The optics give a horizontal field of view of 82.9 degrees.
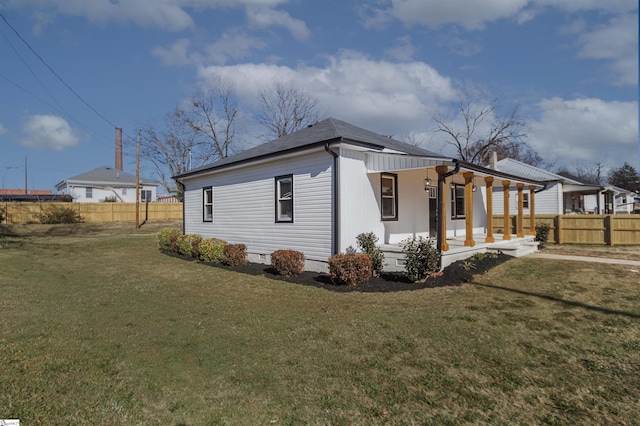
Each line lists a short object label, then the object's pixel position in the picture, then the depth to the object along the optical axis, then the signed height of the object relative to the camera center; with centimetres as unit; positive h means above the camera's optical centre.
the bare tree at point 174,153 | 3675 +690
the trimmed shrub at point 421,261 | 772 -95
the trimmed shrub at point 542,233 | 1502 -72
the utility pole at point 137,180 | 2506 +277
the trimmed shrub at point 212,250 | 1153 -100
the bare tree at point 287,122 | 3052 +817
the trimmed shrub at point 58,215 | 2650 +43
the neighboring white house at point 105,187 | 3603 +351
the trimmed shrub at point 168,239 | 1430 -77
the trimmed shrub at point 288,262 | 891 -108
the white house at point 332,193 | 876 +71
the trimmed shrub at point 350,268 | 763 -108
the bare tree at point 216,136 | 3375 +777
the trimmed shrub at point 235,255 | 1078 -107
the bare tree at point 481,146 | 3125 +655
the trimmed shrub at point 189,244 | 1280 -89
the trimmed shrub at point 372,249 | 859 -77
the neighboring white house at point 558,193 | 2230 +156
